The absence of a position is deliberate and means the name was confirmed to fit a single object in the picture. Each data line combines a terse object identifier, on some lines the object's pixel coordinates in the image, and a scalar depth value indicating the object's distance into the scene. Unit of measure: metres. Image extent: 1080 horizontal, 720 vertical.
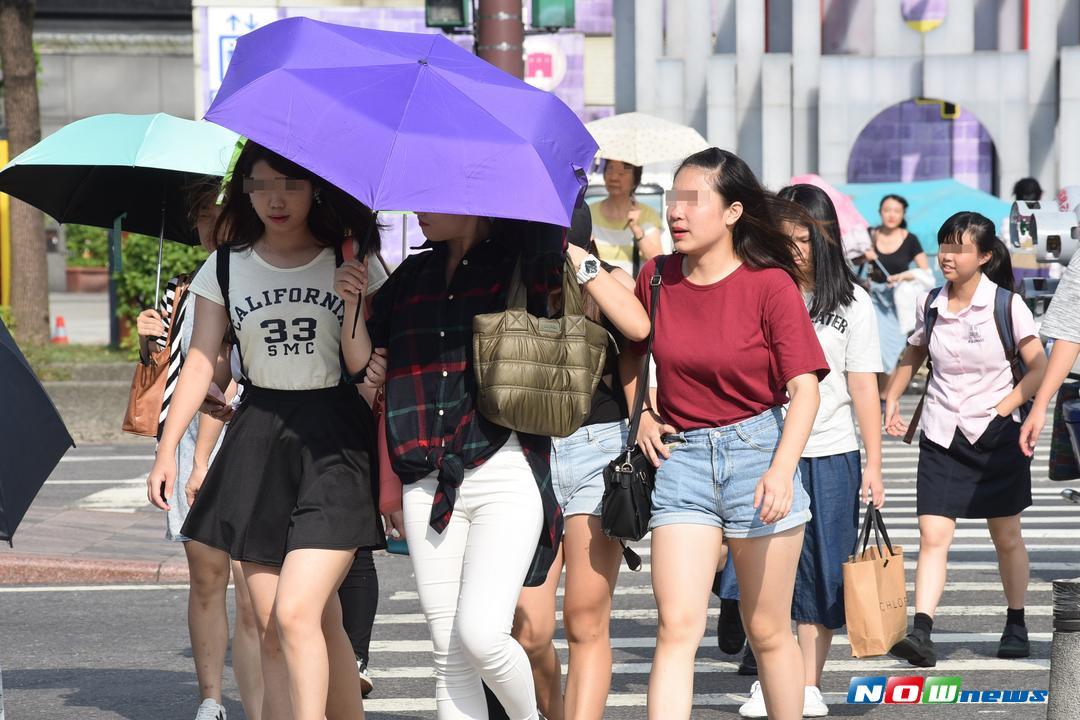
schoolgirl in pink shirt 13.05
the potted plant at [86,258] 48.03
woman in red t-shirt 8.87
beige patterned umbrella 15.42
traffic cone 46.28
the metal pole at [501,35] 20.08
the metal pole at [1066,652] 8.29
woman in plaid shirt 8.49
